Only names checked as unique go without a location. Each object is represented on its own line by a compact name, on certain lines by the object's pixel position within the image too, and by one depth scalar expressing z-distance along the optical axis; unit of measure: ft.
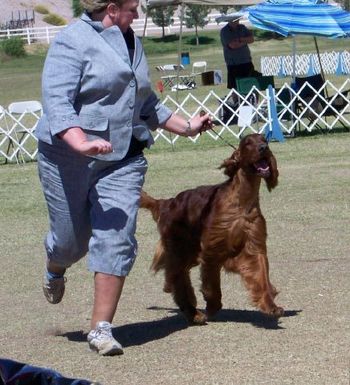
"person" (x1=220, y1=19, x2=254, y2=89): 63.26
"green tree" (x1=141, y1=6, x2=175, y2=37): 209.22
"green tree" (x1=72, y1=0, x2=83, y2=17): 250.16
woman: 17.22
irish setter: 19.06
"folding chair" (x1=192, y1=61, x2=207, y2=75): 121.19
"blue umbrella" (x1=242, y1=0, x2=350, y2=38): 57.88
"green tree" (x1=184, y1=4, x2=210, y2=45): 216.33
